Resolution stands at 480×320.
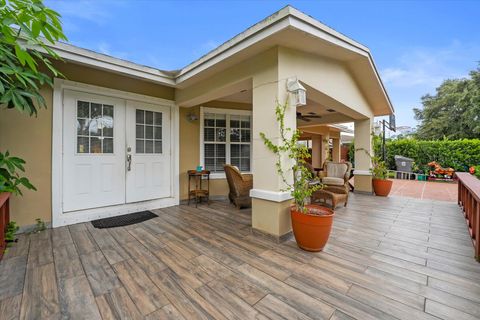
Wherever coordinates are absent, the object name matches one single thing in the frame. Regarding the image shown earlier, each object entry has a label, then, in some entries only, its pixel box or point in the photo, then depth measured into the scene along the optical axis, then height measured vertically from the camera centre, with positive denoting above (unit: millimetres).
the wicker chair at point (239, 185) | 4203 -585
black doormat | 3302 -1121
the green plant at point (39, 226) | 3007 -1066
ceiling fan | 6785 +1508
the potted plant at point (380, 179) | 5500 -597
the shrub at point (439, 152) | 7941 +289
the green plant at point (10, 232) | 2570 -1002
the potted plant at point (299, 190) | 2326 -419
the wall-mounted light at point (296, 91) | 2541 +865
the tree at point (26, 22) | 1435 +1022
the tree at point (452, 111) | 10945 +3091
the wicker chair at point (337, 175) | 4445 -466
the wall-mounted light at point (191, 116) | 4712 +983
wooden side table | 4473 -699
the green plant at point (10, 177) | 2396 -259
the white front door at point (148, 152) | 3939 +113
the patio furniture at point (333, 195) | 4012 -783
